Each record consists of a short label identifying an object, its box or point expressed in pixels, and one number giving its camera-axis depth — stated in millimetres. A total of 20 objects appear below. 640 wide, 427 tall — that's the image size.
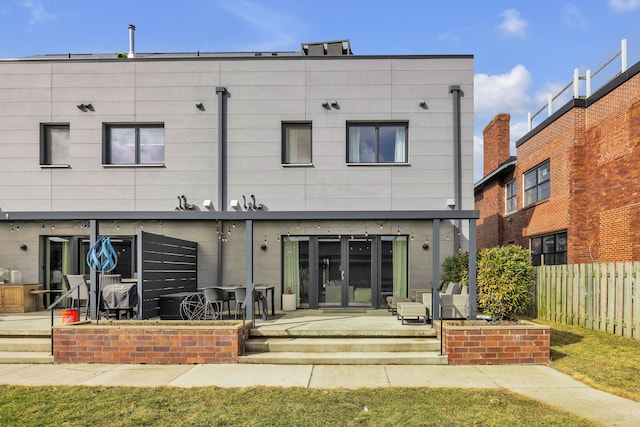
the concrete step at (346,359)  7543
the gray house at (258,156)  11906
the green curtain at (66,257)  12367
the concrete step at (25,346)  8227
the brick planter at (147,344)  7520
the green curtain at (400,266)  12094
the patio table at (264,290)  9955
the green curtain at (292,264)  12164
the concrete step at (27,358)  7691
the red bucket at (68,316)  8477
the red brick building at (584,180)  11969
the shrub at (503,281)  9523
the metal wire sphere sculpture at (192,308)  9453
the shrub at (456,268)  11000
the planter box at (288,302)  11773
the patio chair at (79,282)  10398
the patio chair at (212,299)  9367
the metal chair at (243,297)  9758
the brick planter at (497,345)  7496
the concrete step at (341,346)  8031
